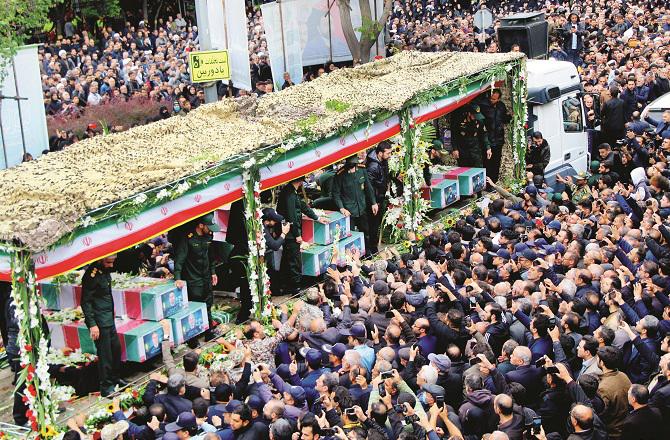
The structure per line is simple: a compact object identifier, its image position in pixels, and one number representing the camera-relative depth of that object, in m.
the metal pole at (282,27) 25.86
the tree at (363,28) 28.38
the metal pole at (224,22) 19.09
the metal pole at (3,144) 20.34
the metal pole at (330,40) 29.64
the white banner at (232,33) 18.95
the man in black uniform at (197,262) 13.11
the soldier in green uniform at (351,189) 15.66
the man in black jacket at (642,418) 9.34
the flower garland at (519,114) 18.59
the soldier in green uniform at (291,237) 14.35
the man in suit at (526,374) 10.17
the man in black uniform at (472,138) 18.77
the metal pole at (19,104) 20.22
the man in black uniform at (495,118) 18.73
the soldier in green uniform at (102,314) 11.71
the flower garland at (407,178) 16.22
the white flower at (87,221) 10.92
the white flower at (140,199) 11.48
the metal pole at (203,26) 16.97
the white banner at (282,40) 25.83
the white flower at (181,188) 12.00
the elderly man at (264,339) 12.10
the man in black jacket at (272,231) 13.80
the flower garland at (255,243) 13.27
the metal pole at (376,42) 29.60
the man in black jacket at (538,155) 18.77
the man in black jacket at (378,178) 16.42
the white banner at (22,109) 20.31
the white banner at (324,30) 28.88
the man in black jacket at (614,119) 20.88
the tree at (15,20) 19.67
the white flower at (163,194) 11.77
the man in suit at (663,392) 9.47
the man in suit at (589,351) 10.27
